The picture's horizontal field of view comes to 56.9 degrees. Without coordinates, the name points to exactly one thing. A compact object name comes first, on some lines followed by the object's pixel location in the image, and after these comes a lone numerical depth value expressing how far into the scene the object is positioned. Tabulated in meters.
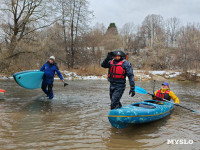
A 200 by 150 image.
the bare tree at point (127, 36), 50.03
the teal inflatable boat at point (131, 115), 3.75
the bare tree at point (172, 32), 47.25
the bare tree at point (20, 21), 16.67
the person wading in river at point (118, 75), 4.32
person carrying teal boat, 7.00
